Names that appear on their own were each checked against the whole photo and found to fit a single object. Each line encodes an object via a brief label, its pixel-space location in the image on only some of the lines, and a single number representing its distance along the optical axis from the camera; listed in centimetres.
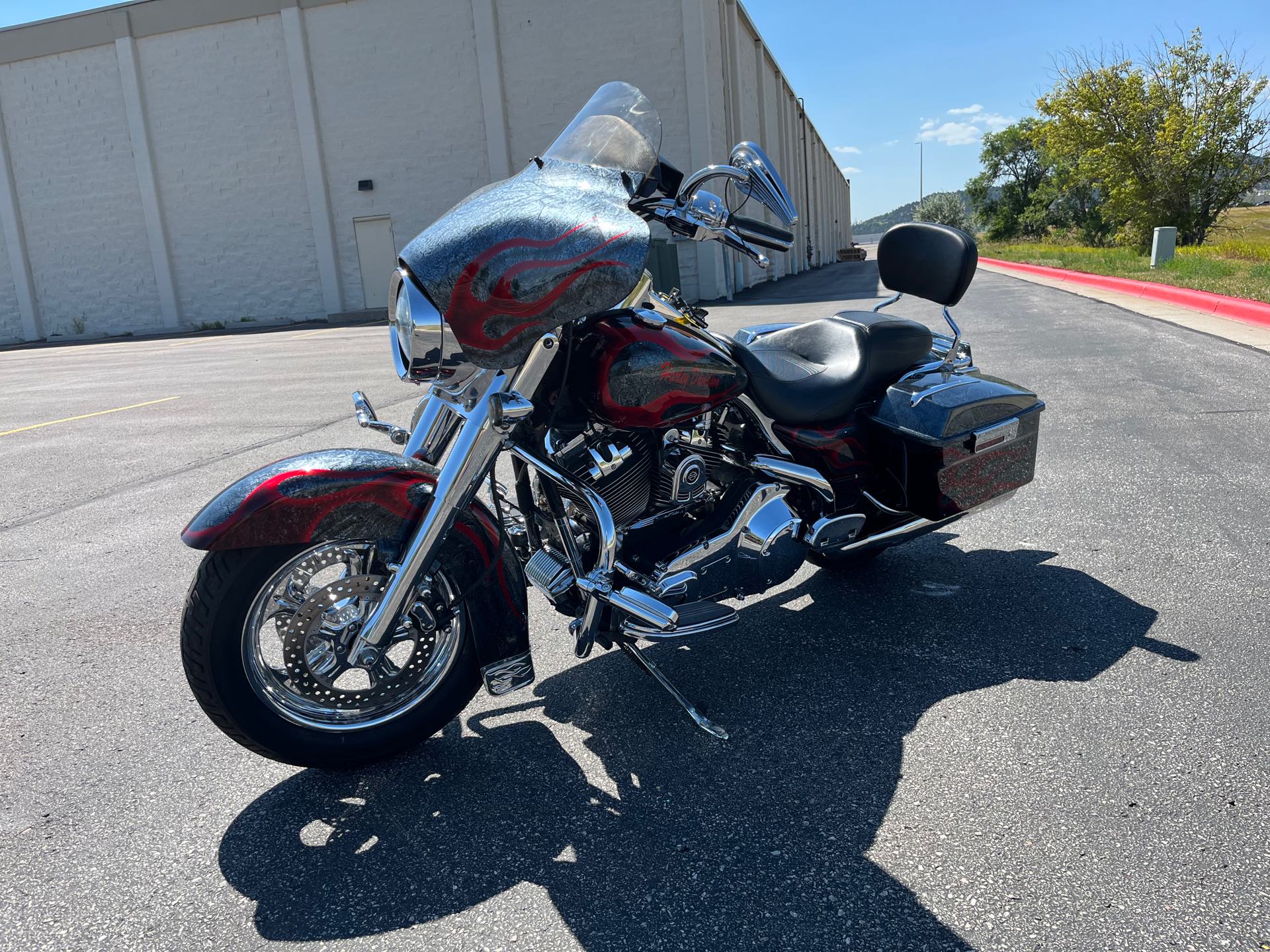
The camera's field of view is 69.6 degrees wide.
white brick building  2184
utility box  1958
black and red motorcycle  238
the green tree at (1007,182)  7156
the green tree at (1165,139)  2495
